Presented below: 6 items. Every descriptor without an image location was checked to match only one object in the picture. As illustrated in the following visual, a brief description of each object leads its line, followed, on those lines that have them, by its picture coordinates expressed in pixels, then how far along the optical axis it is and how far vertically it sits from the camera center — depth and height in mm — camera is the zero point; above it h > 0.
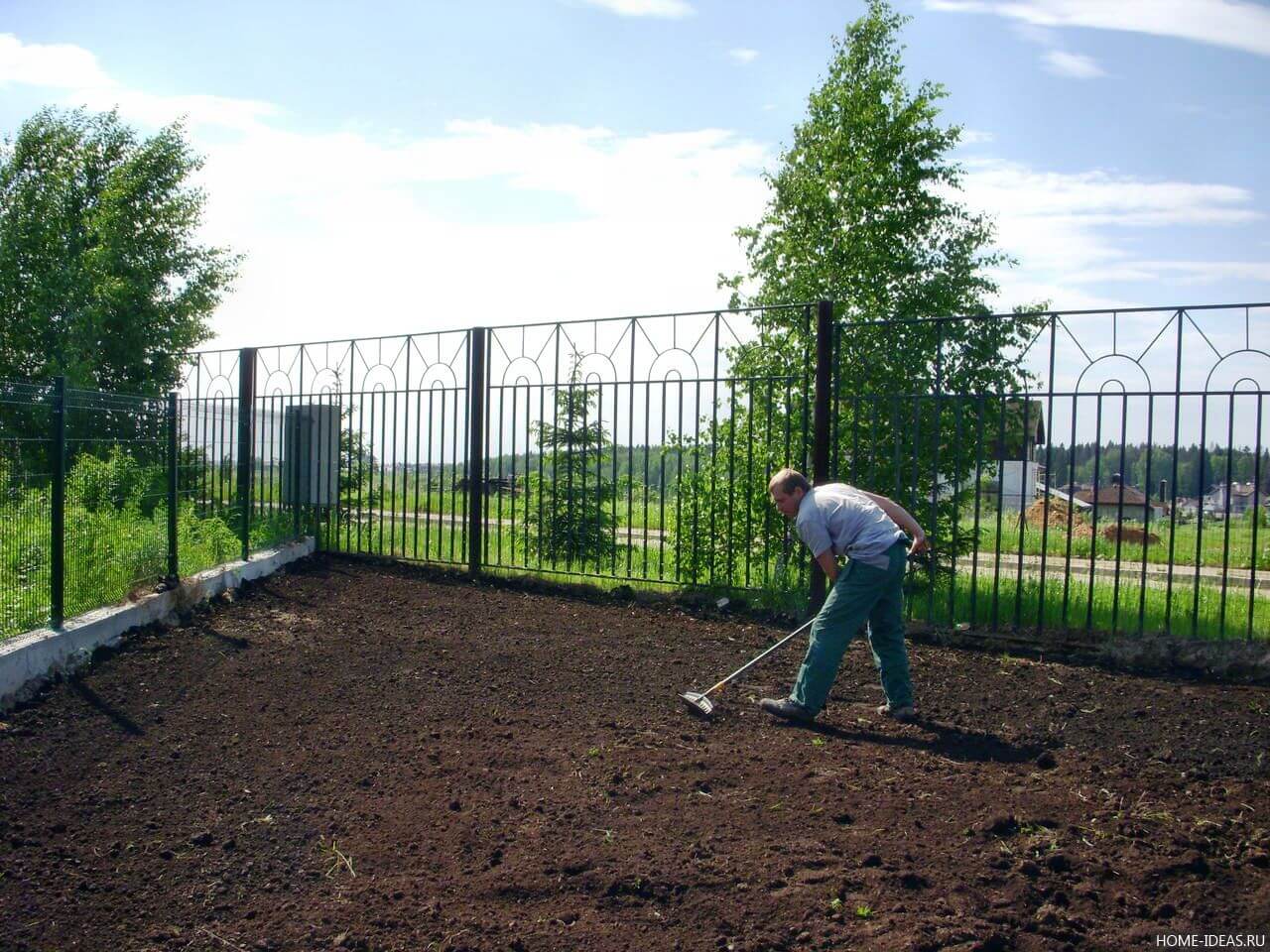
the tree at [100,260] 14852 +2562
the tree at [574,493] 8977 -594
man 5102 -780
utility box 10359 -324
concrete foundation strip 5367 -1339
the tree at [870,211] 10305 +2409
